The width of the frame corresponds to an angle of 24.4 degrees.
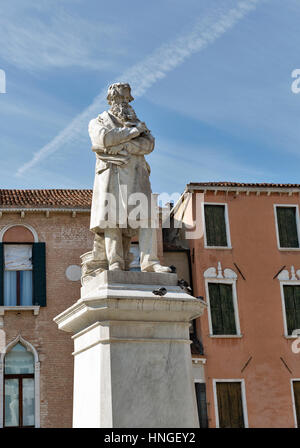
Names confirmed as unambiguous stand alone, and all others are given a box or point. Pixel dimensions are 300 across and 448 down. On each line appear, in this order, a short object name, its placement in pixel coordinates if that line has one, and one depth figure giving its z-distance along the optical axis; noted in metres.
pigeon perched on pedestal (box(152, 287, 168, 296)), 7.36
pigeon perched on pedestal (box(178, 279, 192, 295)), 7.77
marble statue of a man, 7.90
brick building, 23.41
